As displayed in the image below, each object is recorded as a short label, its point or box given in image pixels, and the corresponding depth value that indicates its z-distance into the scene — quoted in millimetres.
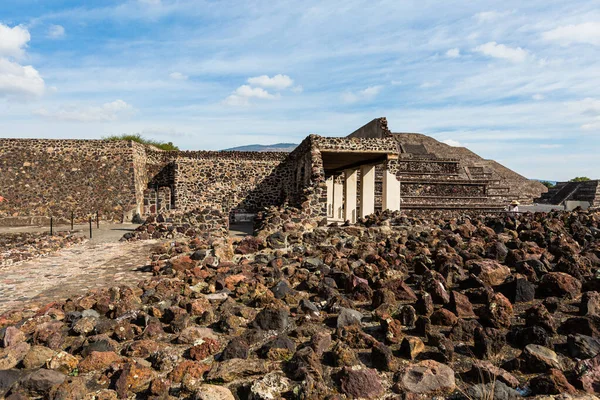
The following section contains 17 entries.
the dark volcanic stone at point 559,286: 4570
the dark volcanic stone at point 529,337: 3424
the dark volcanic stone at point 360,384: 2844
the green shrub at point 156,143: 33481
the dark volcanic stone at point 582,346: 3213
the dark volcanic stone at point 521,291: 4520
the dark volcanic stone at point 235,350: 3340
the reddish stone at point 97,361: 3270
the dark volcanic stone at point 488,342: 3305
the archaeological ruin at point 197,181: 17312
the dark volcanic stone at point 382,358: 3162
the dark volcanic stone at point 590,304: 3967
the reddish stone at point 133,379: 2932
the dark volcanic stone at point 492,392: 2637
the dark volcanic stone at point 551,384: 2736
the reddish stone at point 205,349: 3416
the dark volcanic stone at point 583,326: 3520
